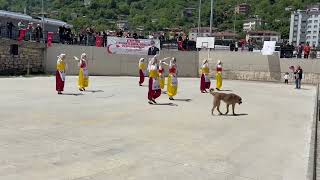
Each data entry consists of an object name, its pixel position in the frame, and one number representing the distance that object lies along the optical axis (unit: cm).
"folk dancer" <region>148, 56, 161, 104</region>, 1728
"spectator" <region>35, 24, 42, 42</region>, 3079
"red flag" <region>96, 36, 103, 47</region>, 3409
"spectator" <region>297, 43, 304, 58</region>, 3606
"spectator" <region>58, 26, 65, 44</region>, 3344
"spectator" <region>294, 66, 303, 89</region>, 2977
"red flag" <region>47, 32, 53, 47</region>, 3188
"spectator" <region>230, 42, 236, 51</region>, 3755
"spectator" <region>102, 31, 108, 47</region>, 3450
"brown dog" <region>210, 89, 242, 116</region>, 1519
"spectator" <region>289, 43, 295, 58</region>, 3609
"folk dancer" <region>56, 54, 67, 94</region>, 1953
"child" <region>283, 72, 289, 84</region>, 3406
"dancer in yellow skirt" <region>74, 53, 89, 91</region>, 2134
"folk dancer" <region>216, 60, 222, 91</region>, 2447
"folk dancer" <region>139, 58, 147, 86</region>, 2483
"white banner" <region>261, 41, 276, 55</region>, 3566
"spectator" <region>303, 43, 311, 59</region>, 3544
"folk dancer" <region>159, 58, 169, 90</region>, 1884
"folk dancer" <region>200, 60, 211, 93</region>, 2264
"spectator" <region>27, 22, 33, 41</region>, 3062
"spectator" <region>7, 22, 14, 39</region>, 2884
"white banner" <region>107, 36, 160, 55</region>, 3434
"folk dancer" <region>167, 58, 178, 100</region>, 1884
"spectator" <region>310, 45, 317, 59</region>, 3521
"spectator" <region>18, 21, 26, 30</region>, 3093
